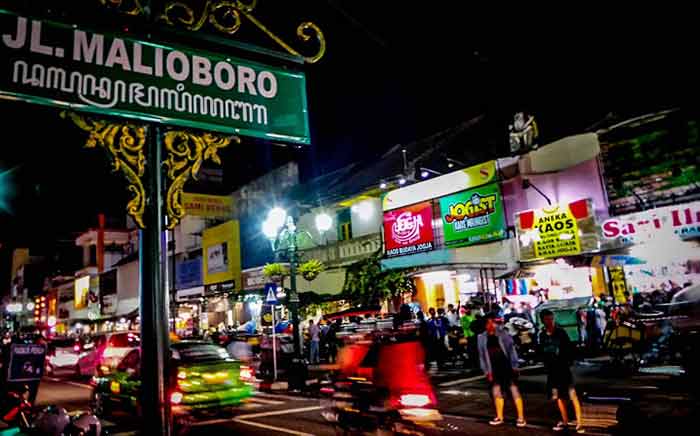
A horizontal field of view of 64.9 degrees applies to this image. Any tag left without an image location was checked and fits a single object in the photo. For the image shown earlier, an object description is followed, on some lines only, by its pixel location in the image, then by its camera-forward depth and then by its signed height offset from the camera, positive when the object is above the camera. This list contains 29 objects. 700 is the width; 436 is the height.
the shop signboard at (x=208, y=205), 29.11 +6.82
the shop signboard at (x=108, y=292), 48.50 +4.35
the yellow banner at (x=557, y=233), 17.03 +2.16
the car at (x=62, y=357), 24.33 -0.49
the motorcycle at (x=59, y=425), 6.07 -0.88
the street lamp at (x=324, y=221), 19.61 +3.56
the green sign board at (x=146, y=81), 3.13 +1.58
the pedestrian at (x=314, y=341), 22.08 -0.69
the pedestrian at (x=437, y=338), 18.31 -0.80
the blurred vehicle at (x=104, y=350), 17.81 -0.29
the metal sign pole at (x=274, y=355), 17.48 -0.89
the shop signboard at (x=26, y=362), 7.65 -0.19
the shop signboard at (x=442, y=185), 19.88 +4.85
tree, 21.58 +1.41
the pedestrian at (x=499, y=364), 9.62 -0.96
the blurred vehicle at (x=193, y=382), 10.62 -0.93
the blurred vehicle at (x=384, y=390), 7.14 -0.95
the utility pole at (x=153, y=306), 3.28 +0.19
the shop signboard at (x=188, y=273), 37.06 +4.19
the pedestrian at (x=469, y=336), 17.64 -0.80
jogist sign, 19.53 +3.40
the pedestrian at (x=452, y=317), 20.33 -0.17
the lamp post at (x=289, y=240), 17.22 +2.85
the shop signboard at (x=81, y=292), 54.41 +5.23
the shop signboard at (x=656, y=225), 15.53 +2.04
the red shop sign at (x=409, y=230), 22.08 +3.50
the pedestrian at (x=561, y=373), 8.91 -1.12
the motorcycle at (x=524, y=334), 17.83 -0.90
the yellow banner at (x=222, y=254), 32.56 +4.73
